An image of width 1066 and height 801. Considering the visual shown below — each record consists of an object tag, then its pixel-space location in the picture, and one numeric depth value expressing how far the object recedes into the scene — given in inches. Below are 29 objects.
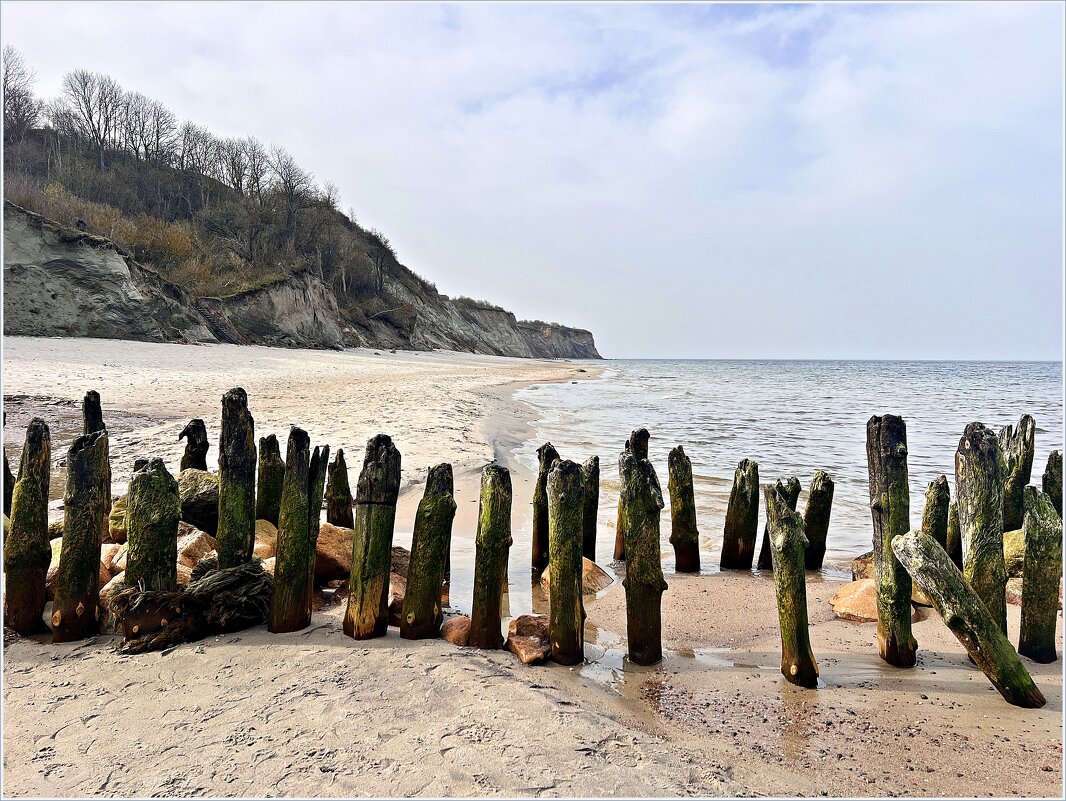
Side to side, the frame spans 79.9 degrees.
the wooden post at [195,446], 219.0
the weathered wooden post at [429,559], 151.0
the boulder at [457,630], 150.4
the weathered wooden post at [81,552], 149.6
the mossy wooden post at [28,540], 152.2
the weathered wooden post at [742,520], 228.7
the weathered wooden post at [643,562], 146.6
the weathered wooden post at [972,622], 128.0
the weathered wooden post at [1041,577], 144.3
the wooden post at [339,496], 231.0
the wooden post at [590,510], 227.3
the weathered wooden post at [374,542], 151.4
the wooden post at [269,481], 206.1
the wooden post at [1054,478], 197.3
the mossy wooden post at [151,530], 149.5
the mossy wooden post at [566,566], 146.0
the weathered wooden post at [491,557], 149.2
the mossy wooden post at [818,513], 228.1
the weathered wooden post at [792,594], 139.1
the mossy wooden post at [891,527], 149.2
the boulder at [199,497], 205.9
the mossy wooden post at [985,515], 150.3
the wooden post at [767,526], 216.2
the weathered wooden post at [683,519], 228.1
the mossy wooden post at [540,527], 220.4
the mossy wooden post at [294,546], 152.7
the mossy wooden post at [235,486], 161.0
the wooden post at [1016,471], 219.0
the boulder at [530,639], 144.5
